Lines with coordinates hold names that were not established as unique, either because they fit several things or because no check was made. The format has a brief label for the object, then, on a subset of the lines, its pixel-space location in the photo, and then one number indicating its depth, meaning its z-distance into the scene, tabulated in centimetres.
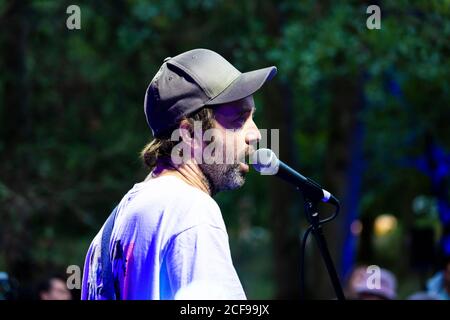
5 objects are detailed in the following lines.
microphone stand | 463
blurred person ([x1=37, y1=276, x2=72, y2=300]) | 1079
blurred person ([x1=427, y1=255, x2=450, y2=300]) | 1266
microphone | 430
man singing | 356
